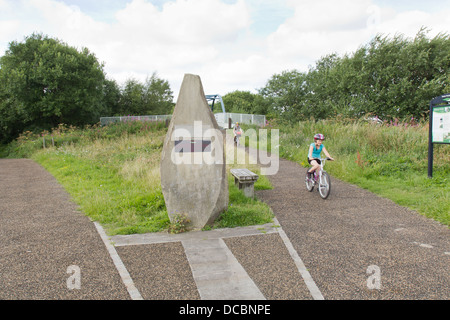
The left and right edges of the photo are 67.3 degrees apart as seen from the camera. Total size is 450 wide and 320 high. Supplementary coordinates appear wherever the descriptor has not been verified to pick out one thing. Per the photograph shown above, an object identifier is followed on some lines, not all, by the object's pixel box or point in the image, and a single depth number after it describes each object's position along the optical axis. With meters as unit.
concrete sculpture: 5.30
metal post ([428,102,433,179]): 8.20
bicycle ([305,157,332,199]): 7.07
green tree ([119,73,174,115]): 41.75
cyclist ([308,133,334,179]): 7.54
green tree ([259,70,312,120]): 33.50
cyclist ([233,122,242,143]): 17.75
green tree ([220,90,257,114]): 67.88
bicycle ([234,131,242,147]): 17.35
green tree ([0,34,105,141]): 27.73
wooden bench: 6.70
